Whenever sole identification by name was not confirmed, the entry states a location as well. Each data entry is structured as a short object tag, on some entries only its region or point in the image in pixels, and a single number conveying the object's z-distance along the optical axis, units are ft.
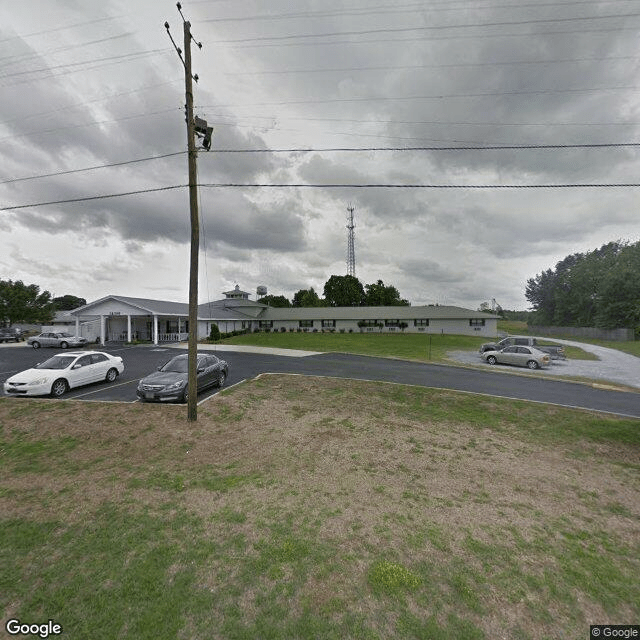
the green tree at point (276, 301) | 293.59
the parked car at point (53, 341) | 95.14
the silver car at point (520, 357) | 68.74
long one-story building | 107.24
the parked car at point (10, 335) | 113.27
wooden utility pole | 28.73
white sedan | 36.45
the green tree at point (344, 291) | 255.09
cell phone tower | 212.64
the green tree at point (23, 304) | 142.51
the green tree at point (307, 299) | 276.39
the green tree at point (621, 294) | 177.68
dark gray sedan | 34.35
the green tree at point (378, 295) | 265.75
